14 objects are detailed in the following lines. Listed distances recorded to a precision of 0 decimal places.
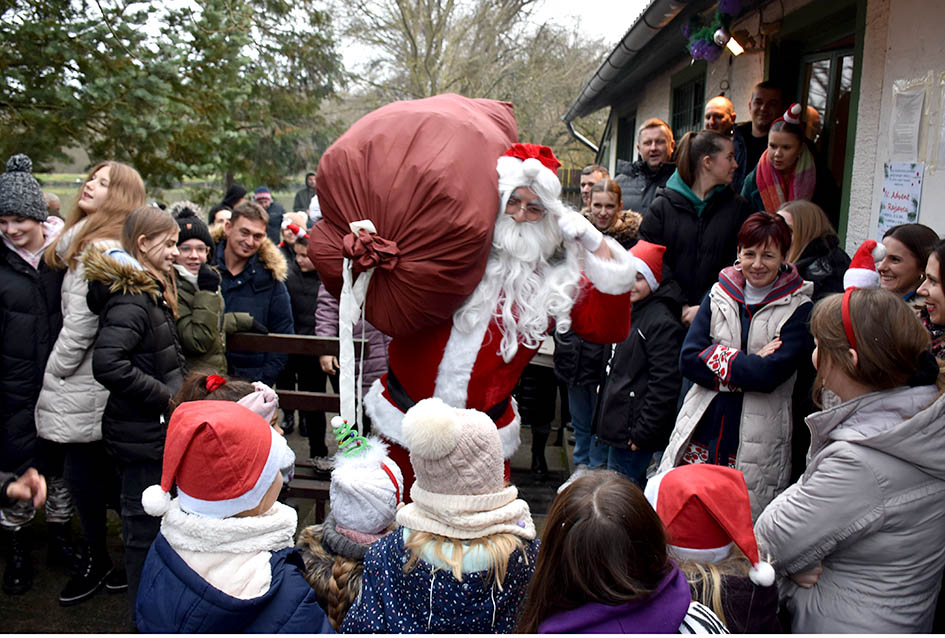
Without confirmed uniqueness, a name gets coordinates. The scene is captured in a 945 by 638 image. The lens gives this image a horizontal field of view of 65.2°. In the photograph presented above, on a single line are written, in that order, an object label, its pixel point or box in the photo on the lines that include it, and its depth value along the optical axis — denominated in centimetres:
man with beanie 938
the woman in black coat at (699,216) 376
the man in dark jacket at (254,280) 461
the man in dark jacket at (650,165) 505
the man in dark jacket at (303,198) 1032
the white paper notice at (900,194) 343
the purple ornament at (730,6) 477
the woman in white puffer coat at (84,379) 322
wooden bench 343
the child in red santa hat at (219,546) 173
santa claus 265
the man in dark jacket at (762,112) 468
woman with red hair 295
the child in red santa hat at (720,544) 180
